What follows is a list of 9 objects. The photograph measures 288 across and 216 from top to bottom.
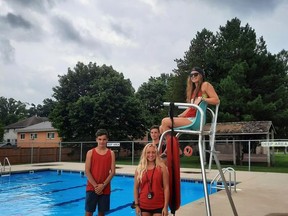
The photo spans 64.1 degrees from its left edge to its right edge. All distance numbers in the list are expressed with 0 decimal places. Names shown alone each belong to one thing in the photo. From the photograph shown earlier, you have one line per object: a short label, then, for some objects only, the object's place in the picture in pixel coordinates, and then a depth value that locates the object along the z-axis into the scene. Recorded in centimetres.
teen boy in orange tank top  320
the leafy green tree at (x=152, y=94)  2903
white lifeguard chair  220
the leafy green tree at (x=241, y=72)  1544
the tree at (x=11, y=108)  5528
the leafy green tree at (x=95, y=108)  1908
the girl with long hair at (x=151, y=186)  237
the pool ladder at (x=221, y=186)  668
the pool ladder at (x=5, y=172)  1181
